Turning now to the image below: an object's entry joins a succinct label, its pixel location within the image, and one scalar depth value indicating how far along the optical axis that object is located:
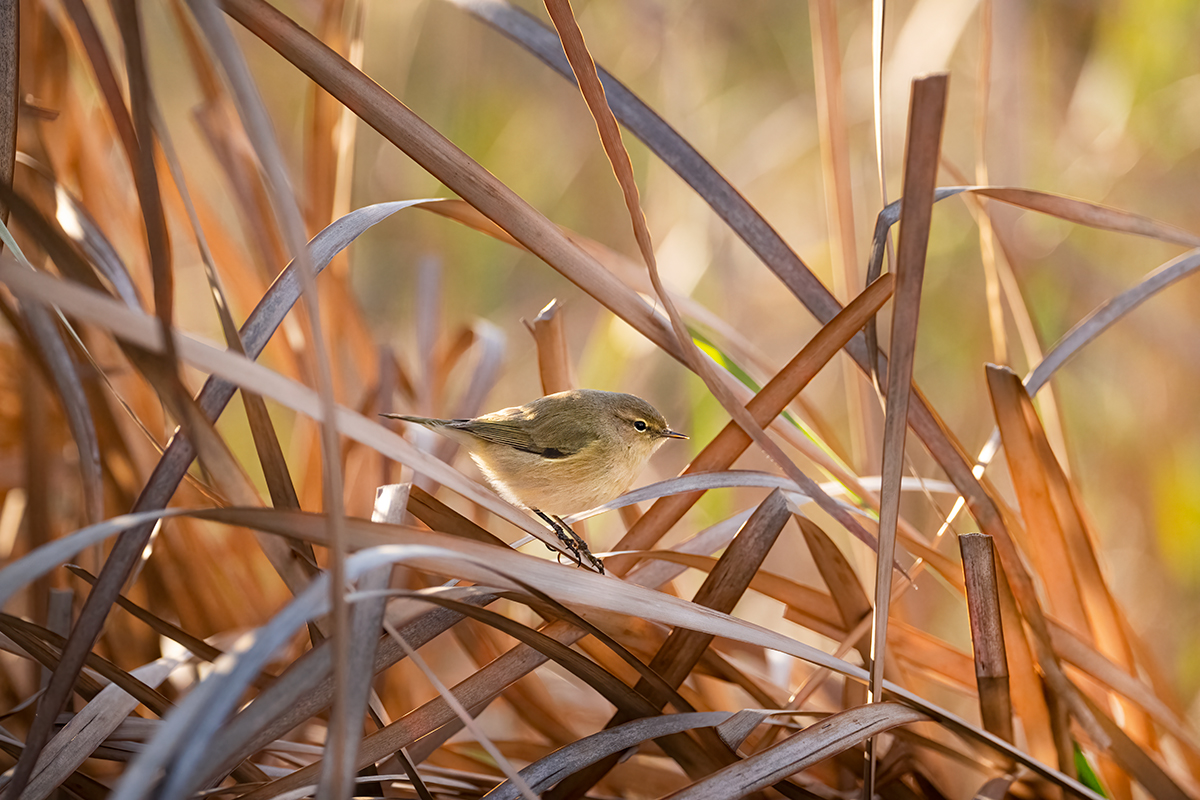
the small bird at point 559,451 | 6.02
